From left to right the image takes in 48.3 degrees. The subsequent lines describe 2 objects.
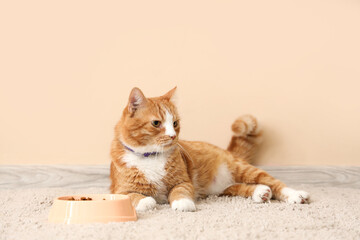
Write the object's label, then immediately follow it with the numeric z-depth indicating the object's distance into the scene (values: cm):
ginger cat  177
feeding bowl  133
